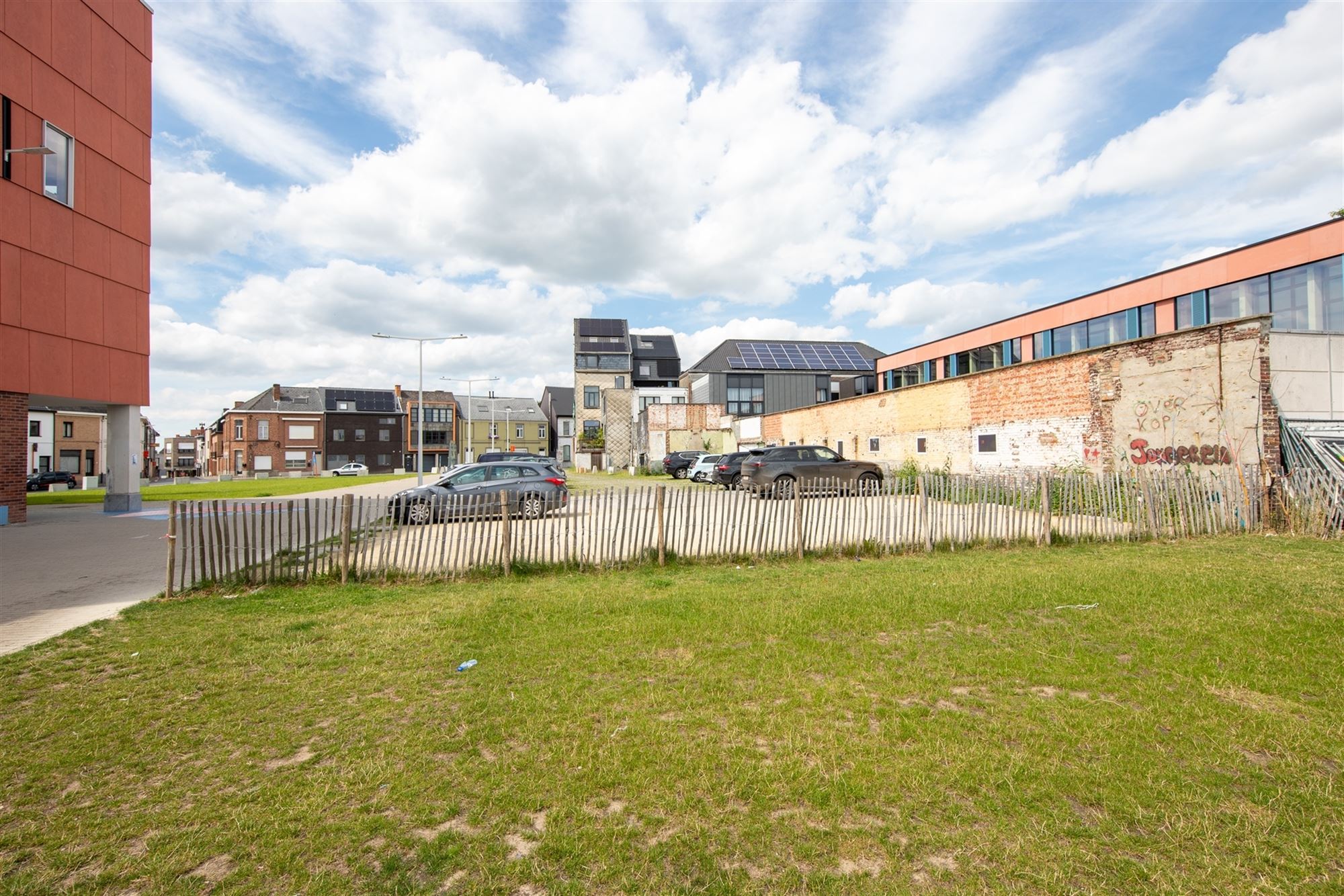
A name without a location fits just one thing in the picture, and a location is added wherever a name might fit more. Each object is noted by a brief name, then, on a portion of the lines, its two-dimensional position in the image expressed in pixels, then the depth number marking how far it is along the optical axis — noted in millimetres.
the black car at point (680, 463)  39500
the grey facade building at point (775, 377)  57312
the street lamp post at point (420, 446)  31219
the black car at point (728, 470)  27766
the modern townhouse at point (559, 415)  88500
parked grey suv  22125
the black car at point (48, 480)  45719
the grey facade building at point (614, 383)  61906
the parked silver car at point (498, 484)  15758
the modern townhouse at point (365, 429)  77750
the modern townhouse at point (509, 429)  90375
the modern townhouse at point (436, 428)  83125
